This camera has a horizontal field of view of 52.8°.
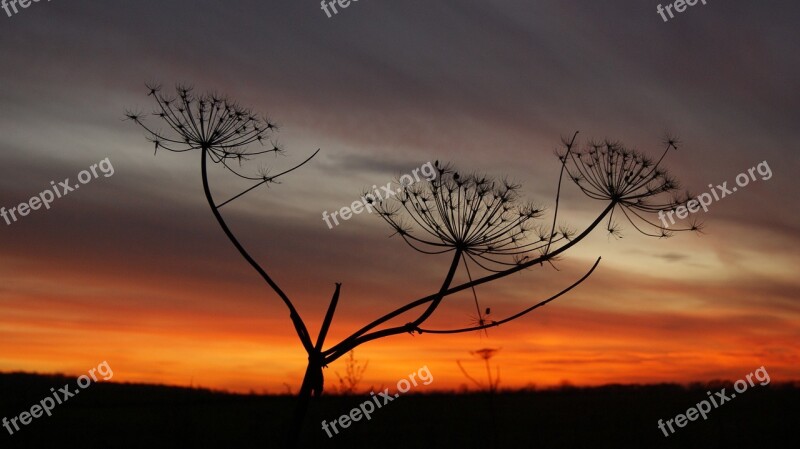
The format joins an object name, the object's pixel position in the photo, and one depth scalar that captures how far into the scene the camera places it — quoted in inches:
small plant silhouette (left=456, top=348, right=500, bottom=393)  493.7
